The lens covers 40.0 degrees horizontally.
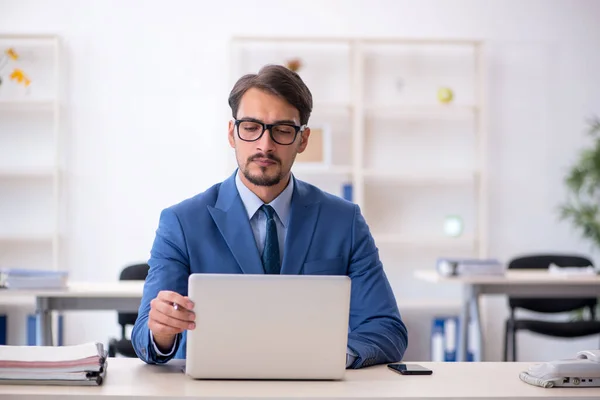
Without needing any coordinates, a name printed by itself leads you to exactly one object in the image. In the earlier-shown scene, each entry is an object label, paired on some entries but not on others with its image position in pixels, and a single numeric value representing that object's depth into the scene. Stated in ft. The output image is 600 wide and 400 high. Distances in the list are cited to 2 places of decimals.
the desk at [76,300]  12.67
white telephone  5.55
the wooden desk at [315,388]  5.06
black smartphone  5.95
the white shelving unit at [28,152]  18.61
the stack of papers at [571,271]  15.52
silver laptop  5.19
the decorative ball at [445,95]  18.61
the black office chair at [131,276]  14.48
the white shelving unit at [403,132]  19.16
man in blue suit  6.91
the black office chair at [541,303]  16.06
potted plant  18.38
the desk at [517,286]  14.74
